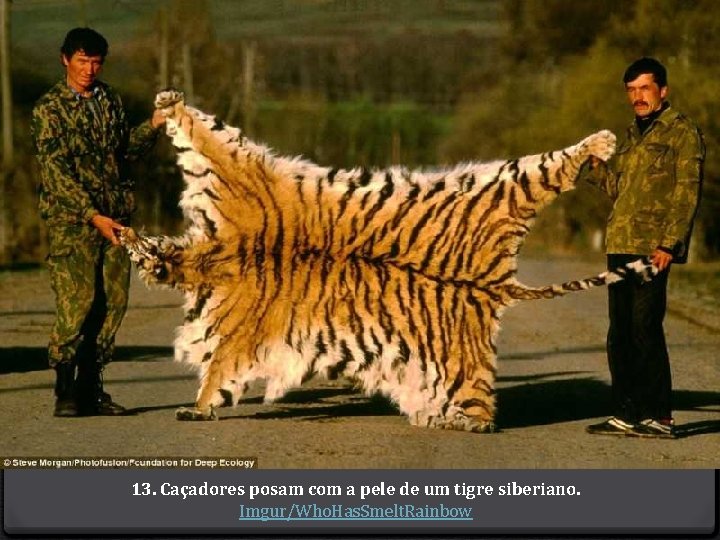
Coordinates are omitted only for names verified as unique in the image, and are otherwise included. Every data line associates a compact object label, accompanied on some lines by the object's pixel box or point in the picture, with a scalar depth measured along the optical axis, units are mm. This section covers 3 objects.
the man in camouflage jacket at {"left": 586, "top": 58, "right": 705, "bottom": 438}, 18016
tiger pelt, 18469
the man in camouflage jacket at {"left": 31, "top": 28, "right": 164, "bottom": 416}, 18766
